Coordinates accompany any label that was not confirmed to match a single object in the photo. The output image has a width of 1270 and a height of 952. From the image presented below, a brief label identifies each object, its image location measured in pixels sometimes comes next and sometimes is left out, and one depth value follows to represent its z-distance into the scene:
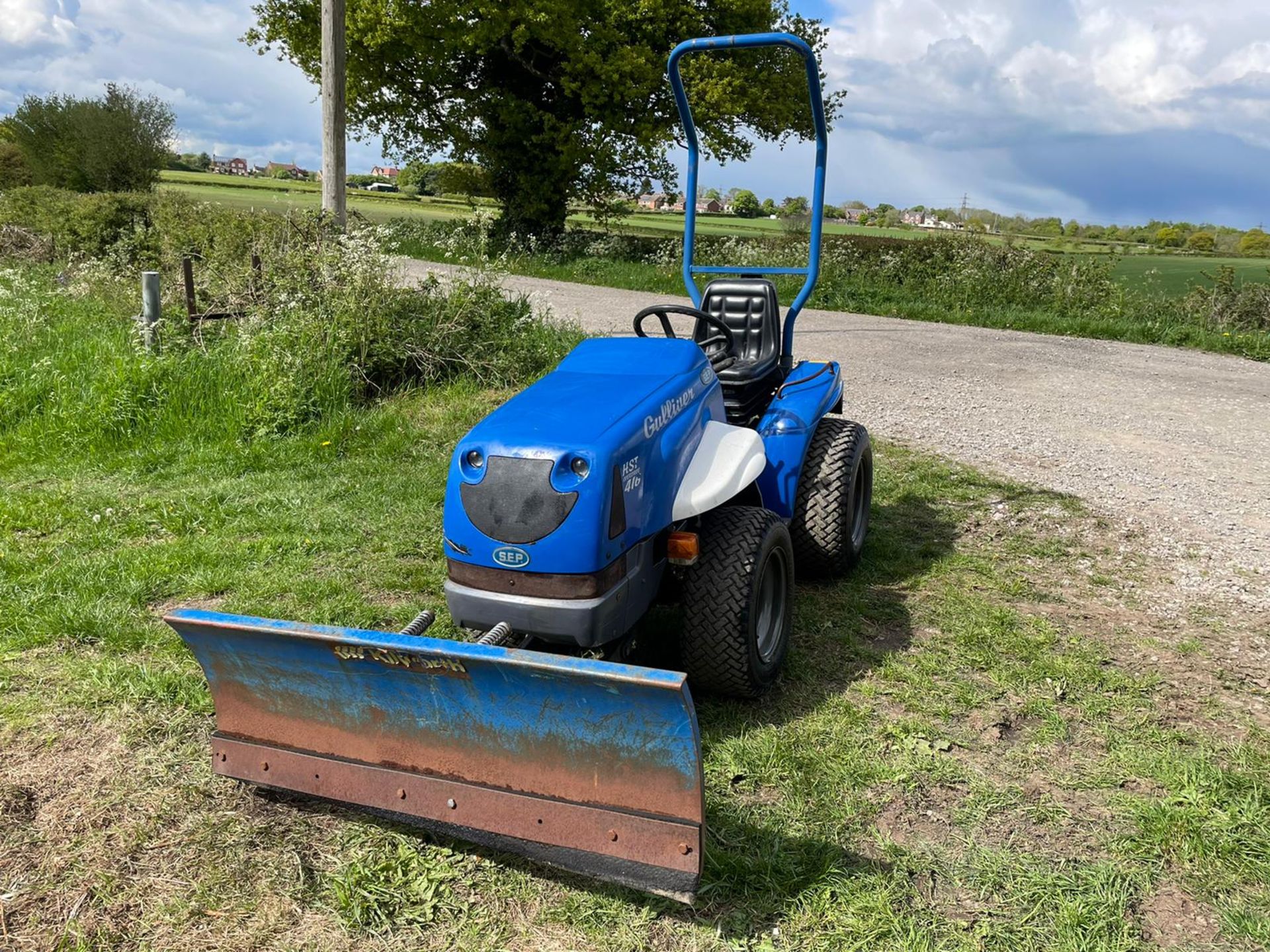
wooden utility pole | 9.30
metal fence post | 7.12
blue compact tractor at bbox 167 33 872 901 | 2.47
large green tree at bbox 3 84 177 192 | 20.95
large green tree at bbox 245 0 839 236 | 18.52
